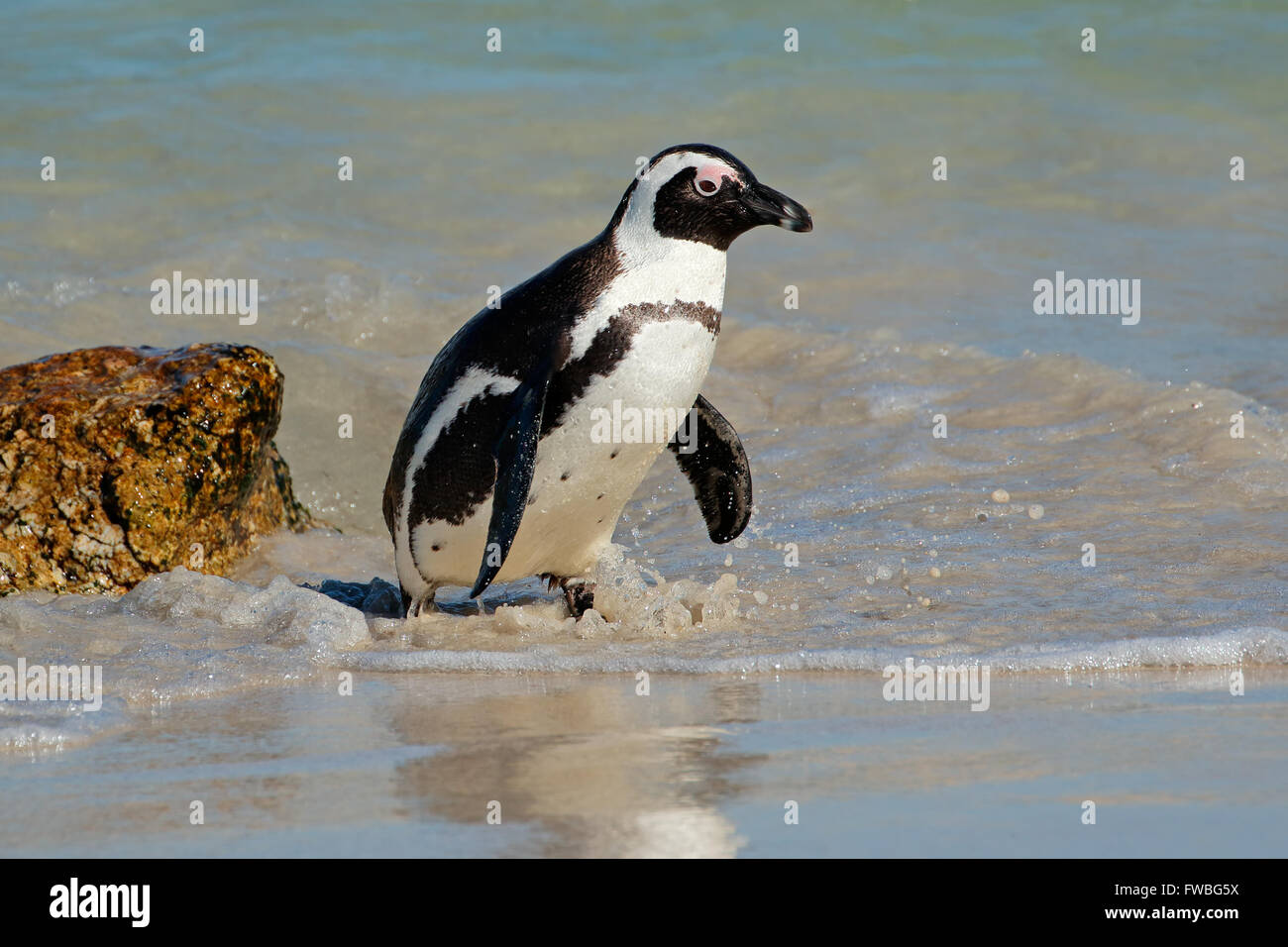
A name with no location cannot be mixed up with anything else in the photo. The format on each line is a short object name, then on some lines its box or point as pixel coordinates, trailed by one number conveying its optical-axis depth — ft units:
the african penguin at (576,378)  13.57
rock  16.65
